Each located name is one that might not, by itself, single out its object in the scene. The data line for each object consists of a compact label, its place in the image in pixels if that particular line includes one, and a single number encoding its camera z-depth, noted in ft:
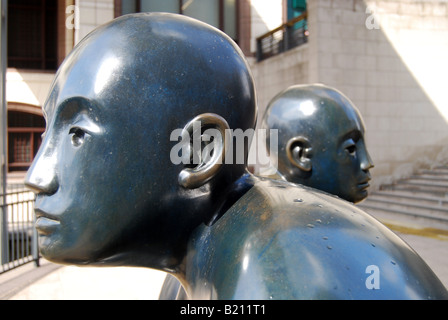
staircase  31.55
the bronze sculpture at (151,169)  3.69
